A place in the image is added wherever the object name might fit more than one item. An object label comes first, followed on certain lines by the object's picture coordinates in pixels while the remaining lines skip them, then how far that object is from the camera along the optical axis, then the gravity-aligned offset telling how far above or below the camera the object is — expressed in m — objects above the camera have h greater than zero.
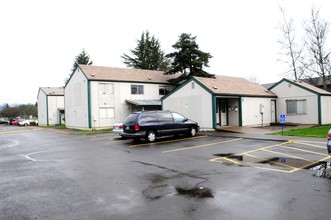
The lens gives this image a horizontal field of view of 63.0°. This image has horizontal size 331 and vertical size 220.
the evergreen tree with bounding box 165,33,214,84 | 35.00 +6.91
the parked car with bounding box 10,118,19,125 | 58.80 -1.42
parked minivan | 14.34 -0.74
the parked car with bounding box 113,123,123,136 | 17.12 -1.03
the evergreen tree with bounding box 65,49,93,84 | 58.88 +12.00
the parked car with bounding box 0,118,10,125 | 66.34 -1.71
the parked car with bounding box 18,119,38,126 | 53.35 -1.59
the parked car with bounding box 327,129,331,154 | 7.57 -1.02
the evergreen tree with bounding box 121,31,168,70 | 56.56 +11.79
